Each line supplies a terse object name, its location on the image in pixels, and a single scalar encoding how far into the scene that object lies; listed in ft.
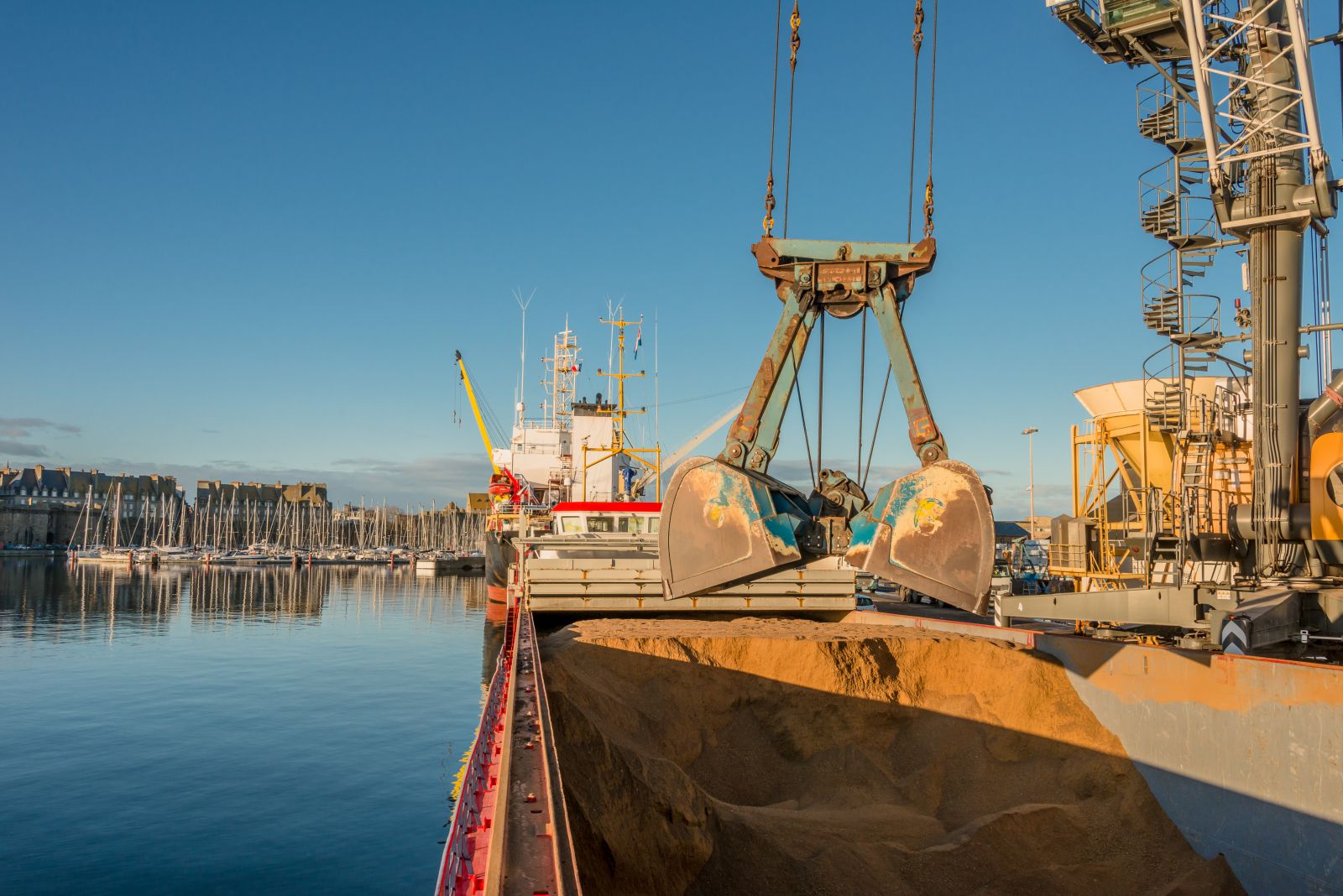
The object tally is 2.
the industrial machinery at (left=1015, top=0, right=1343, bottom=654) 51.96
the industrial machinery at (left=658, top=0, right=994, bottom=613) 31.71
